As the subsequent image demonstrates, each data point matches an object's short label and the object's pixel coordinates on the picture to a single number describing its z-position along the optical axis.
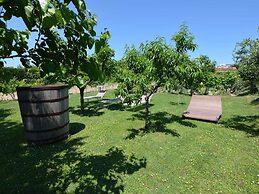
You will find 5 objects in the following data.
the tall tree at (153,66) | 6.18
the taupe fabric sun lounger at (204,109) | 9.10
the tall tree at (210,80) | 18.40
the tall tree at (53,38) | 1.16
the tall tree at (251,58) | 7.30
